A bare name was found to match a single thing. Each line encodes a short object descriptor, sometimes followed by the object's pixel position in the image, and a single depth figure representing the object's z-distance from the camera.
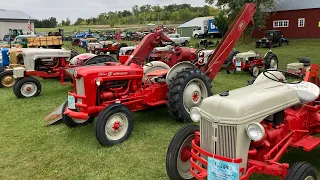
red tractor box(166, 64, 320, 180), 2.67
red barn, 26.55
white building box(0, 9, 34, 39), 46.69
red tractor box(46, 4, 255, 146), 4.72
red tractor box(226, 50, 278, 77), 10.66
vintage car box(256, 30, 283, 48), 21.51
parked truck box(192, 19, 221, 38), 34.81
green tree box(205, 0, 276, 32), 23.94
